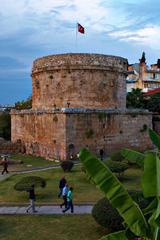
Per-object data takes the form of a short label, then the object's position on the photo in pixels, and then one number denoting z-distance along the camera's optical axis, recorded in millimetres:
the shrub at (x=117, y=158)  17914
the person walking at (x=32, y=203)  11389
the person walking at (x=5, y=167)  18103
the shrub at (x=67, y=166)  17683
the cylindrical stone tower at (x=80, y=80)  23678
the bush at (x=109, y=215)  8870
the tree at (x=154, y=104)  34790
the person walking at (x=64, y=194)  11487
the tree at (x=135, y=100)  34723
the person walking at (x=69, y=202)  11205
